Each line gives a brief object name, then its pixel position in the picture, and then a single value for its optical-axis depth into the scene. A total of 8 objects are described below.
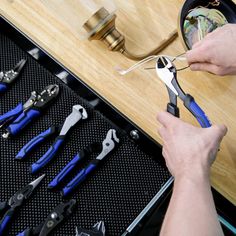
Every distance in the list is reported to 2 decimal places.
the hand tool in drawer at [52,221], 0.78
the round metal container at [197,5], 0.80
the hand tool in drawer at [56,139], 0.83
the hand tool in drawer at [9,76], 0.89
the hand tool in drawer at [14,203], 0.79
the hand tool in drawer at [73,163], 0.82
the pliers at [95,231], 0.78
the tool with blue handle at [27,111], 0.86
